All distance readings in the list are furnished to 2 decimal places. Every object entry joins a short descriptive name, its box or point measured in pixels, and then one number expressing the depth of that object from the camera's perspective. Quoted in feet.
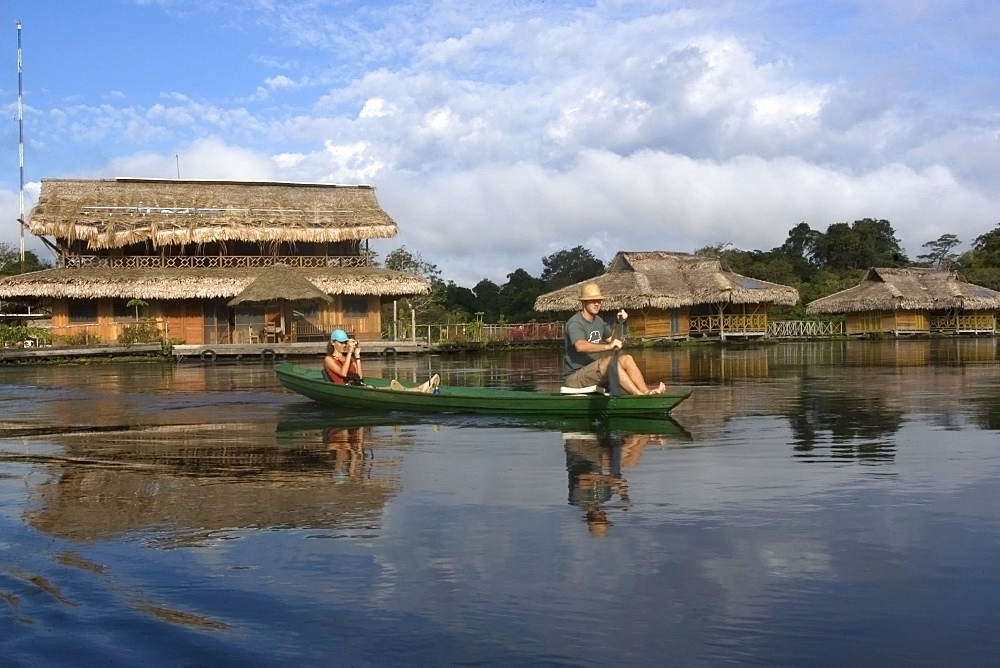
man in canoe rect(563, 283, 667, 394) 33.37
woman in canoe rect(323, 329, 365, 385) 41.42
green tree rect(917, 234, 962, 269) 192.65
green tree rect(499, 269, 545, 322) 166.20
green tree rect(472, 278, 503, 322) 171.73
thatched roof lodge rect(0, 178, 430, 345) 99.76
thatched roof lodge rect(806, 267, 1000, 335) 136.67
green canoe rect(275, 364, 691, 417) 33.83
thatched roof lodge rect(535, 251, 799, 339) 121.33
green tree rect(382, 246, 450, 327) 129.29
